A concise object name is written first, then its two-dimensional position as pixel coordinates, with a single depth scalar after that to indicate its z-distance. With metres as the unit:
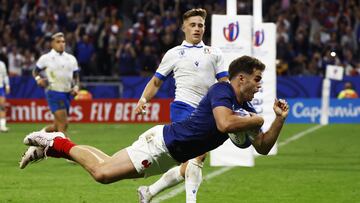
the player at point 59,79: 19.23
